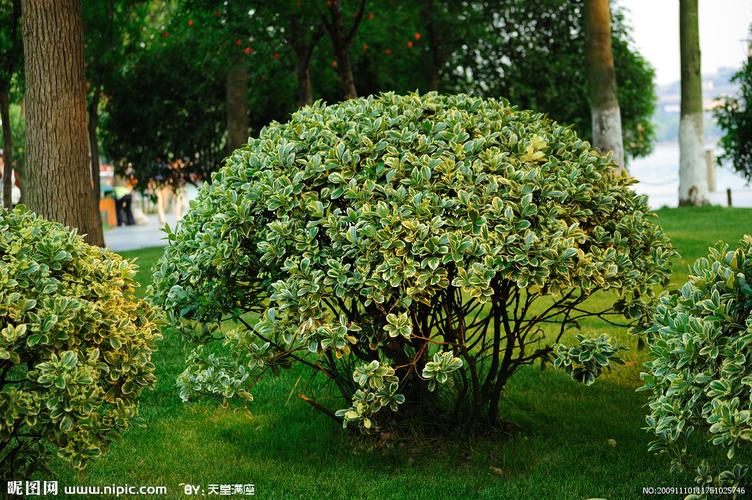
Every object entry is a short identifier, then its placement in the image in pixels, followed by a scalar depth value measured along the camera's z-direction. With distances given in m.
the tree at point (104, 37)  16.09
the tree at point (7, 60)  12.83
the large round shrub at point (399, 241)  4.44
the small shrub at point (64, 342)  3.85
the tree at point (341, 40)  14.54
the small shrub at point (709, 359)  3.59
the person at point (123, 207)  31.89
